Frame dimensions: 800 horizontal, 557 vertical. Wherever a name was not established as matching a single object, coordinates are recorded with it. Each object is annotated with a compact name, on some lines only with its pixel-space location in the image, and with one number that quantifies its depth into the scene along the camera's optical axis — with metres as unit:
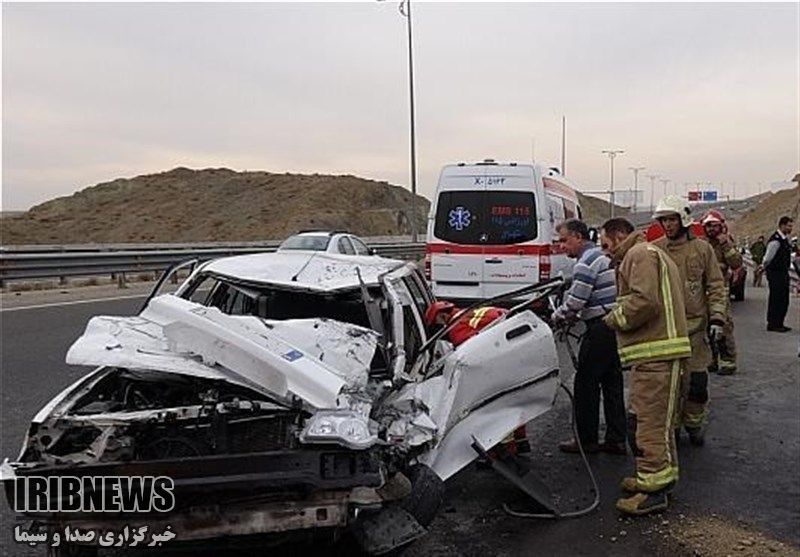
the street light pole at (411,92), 27.38
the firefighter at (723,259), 8.80
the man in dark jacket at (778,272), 12.57
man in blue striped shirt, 6.07
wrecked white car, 3.45
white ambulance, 12.51
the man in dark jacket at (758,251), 20.42
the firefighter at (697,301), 6.31
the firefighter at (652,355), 5.00
